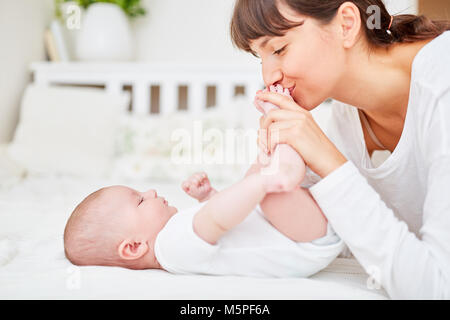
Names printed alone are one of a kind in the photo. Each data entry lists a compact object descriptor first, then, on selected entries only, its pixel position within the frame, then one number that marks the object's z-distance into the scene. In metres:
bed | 0.67
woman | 0.63
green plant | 2.38
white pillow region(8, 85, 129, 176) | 1.96
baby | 0.67
